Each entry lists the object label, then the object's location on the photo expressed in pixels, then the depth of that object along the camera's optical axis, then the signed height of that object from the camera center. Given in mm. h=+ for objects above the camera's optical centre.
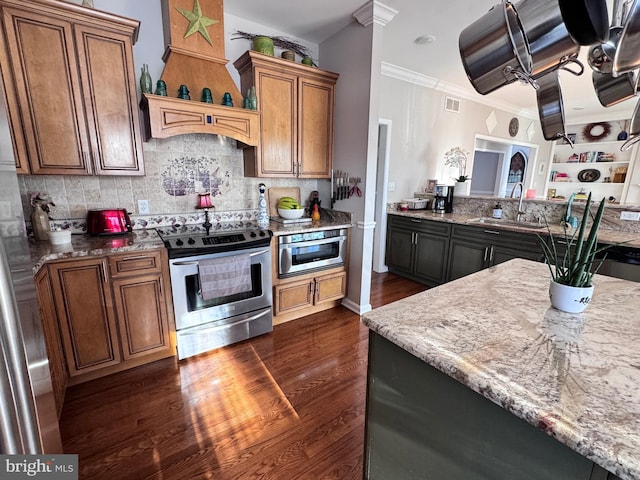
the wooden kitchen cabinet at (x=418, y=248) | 3518 -831
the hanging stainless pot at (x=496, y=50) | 885 +417
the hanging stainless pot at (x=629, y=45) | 657 +323
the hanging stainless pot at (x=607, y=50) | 927 +464
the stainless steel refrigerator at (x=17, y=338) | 508 -297
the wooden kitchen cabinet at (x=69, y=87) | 1734 +587
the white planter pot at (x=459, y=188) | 4090 -67
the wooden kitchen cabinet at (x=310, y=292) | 2691 -1051
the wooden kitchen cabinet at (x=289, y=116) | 2594 +619
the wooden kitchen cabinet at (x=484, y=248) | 2791 -654
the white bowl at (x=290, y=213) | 2908 -304
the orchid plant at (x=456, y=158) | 4632 +398
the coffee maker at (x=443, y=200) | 3980 -226
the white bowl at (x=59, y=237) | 1866 -357
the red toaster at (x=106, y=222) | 2184 -305
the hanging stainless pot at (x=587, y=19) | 721 +409
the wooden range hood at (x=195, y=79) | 2123 +800
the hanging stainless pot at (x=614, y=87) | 1181 +399
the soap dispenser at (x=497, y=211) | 3514 -325
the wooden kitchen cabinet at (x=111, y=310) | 1792 -843
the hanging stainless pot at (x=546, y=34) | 828 +428
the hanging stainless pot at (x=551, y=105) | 1218 +331
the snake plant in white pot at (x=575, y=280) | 951 -331
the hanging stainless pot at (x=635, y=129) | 1219 +233
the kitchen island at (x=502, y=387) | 602 -462
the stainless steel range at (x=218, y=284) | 2115 -778
